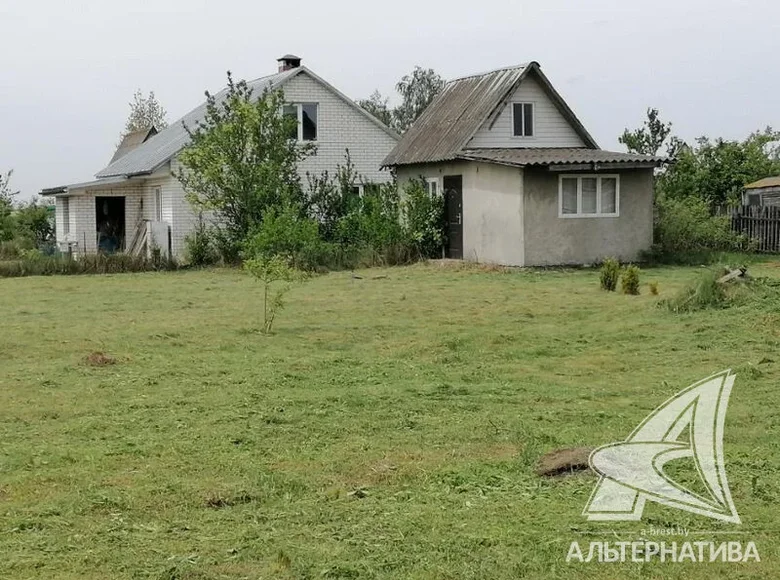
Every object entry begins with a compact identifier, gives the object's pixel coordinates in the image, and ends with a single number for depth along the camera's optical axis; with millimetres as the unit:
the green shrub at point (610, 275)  19641
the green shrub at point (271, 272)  14906
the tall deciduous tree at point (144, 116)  64938
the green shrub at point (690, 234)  27467
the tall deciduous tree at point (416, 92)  62781
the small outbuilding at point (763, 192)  39188
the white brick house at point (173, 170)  32938
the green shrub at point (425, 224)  28672
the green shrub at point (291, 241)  26109
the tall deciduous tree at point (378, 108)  63581
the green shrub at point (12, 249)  33747
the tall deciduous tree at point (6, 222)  36291
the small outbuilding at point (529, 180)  25453
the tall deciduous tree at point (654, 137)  44125
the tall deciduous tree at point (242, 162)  29000
